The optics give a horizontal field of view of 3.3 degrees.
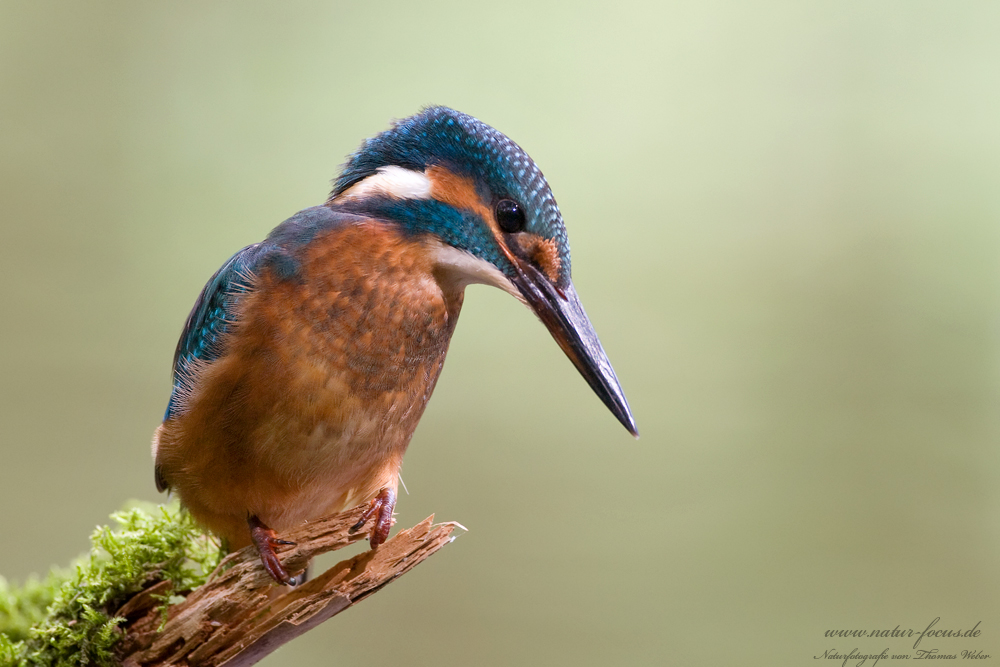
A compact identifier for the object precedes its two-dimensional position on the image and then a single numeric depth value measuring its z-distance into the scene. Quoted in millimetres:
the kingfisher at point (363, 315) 3830
